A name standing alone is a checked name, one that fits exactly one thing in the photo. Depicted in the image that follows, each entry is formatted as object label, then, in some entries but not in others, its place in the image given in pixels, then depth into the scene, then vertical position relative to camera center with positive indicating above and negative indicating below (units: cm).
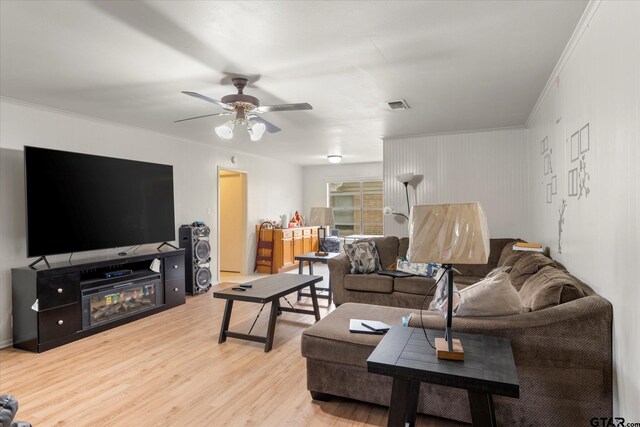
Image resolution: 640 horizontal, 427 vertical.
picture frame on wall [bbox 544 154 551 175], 333 +38
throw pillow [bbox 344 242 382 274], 458 -68
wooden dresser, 721 -84
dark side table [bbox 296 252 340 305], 485 -75
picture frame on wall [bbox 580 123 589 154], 216 +40
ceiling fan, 295 +83
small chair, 727 -91
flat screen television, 344 +6
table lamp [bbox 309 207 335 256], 542 -17
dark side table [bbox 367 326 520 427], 138 -67
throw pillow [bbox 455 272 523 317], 203 -55
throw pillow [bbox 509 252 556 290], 276 -50
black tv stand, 334 -93
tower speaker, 536 -73
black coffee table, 326 -82
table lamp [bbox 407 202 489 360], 154 -15
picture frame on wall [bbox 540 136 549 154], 343 +59
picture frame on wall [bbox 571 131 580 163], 235 +39
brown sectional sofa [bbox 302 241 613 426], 181 -86
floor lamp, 522 +39
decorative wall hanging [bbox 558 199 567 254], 278 -13
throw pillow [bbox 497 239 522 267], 405 -56
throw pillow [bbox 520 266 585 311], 199 -50
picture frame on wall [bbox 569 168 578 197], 241 +15
